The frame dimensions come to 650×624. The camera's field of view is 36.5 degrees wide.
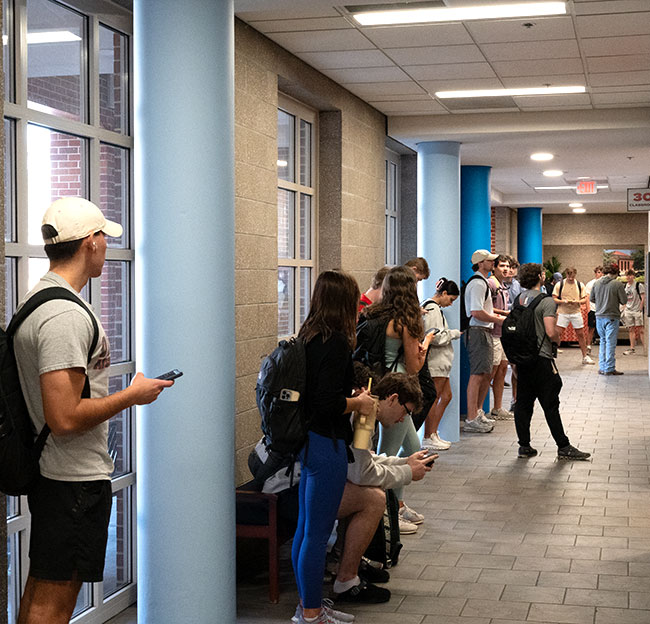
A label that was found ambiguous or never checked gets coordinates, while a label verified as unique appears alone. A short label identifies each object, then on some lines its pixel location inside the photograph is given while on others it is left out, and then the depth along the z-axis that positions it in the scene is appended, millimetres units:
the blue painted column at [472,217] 11062
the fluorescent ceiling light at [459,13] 5296
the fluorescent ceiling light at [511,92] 7708
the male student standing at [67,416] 2578
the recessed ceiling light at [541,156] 11042
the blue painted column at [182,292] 3799
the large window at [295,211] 6902
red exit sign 15133
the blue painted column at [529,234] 21828
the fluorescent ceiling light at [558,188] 16047
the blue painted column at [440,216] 9398
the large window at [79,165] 3703
